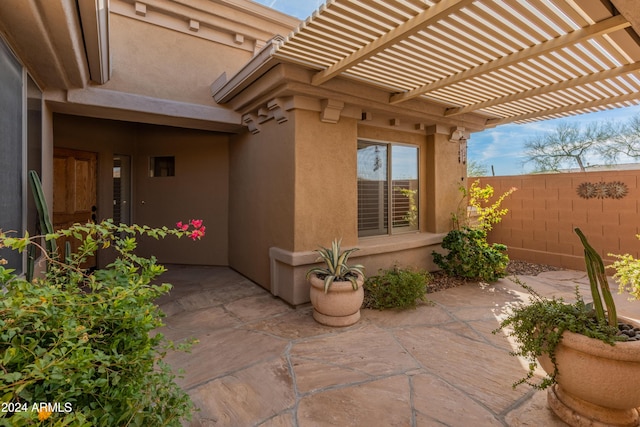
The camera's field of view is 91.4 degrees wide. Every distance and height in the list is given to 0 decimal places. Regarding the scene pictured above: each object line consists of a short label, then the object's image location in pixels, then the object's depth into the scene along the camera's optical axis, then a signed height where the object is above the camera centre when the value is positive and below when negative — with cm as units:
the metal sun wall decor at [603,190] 541 +33
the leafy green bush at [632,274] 355 -76
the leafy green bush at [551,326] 185 -72
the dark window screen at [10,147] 237 +52
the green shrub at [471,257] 498 -79
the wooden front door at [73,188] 506 +38
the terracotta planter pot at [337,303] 341 -103
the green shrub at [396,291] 395 -105
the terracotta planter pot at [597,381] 173 -100
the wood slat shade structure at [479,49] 242 +155
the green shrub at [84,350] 101 -52
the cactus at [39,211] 255 -1
